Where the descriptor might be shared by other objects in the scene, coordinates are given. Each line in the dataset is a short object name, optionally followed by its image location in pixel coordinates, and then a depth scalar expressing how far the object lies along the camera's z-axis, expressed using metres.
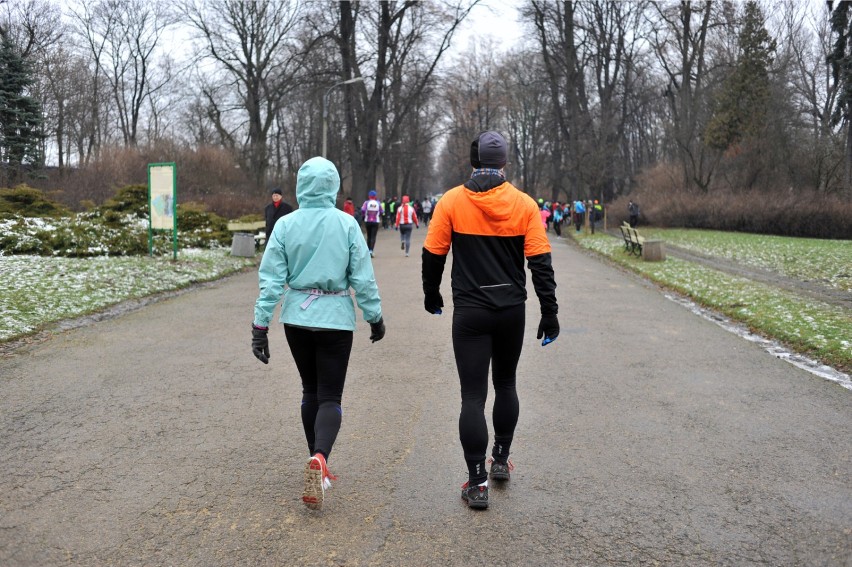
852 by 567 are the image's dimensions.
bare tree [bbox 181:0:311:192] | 42.12
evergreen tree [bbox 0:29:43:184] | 26.72
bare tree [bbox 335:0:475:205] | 35.25
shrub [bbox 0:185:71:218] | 20.23
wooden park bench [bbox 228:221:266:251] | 23.16
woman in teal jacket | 4.08
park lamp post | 28.53
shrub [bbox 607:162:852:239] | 31.12
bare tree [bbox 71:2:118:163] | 48.88
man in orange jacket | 3.91
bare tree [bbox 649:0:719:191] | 38.59
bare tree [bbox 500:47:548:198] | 51.24
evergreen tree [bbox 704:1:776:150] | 39.69
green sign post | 16.80
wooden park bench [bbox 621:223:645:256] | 21.67
